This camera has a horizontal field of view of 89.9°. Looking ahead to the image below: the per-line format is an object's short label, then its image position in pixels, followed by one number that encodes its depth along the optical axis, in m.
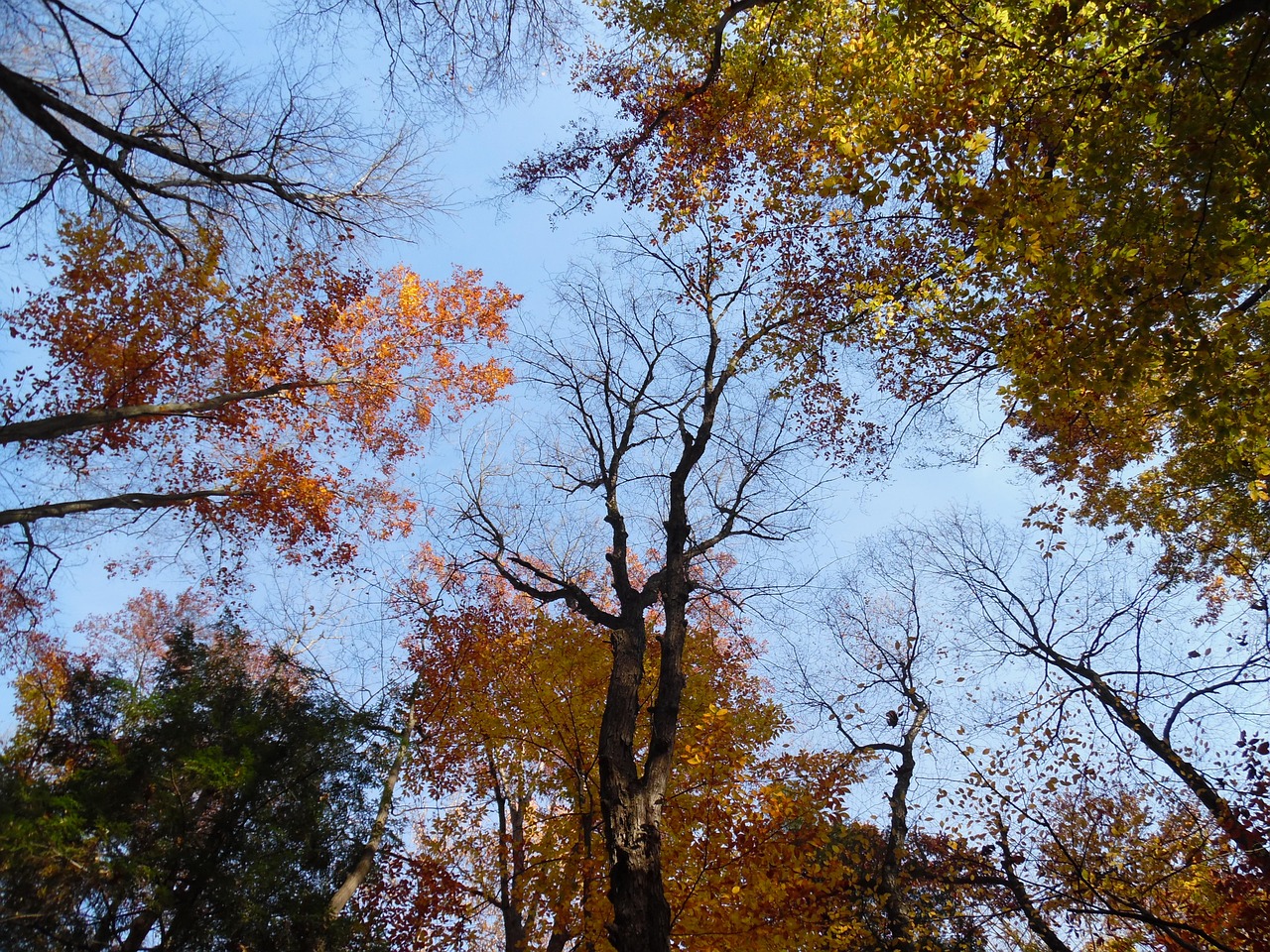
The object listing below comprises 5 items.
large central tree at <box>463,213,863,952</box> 4.93
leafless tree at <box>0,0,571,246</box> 5.76
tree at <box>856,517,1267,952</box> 7.44
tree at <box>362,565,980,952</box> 7.08
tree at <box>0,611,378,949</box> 6.20
